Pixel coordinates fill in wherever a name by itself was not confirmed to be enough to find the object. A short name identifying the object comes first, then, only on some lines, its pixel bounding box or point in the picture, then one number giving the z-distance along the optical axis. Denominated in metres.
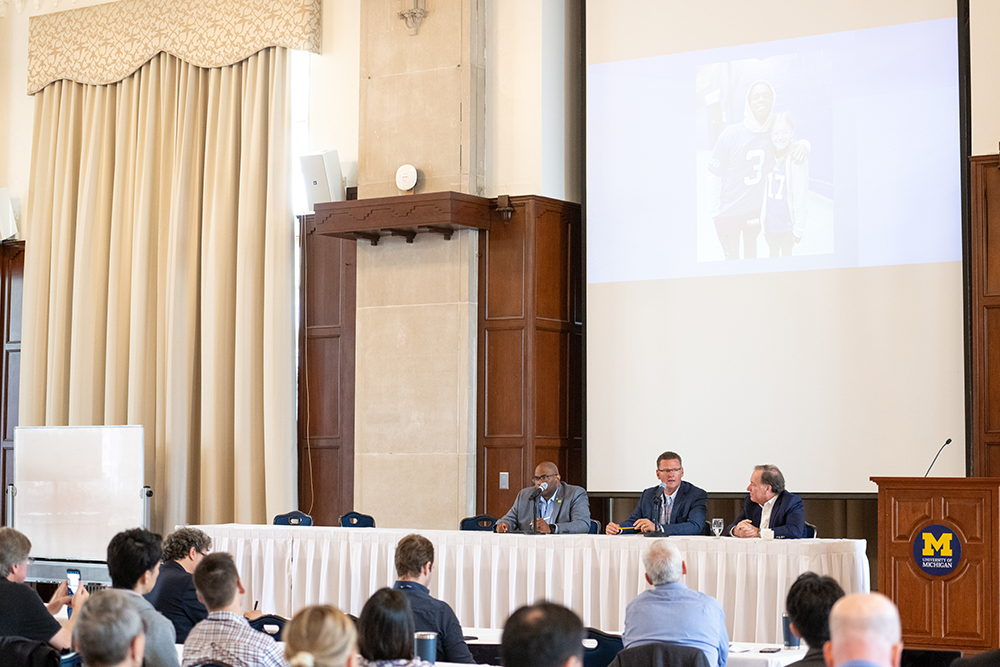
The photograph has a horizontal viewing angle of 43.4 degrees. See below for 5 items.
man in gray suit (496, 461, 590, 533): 8.09
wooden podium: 6.78
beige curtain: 11.14
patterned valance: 11.34
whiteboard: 11.05
